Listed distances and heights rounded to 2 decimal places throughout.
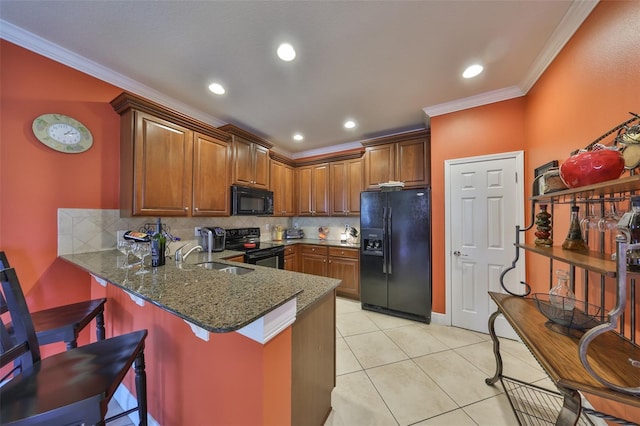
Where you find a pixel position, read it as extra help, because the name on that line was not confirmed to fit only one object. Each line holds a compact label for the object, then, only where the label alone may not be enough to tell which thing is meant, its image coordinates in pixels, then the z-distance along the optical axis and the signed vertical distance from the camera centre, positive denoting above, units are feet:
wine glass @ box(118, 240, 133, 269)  5.00 -0.77
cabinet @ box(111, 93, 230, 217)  6.77 +1.89
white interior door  7.80 -0.59
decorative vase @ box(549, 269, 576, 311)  4.04 -1.55
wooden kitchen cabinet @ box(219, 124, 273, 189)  9.89 +2.83
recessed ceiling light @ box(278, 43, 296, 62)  5.65 +4.42
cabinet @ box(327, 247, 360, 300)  11.31 -2.87
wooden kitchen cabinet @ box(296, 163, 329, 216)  13.32 +1.64
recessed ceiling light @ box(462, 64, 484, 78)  6.53 +4.50
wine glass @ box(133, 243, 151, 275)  5.01 -0.81
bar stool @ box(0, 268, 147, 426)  2.55 -2.25
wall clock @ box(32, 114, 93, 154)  5.78 +2.31
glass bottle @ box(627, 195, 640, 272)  2.77 -0.30
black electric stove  9.61 -1.54
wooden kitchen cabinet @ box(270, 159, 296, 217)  12.71 +1.68
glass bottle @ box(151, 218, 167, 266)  5.17 -0.81
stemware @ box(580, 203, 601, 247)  4.00 -0.31
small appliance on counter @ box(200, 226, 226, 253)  8.95 -1.00
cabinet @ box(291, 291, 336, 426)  3.62 -2.80
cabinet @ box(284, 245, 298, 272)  11.80 -2.38
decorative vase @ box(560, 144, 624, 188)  3.07 +0.73
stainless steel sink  6.30 -1.61
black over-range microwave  9.84 +0.69
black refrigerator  9.15 -1.67
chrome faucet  5.73 -1.12
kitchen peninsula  2.80 -2.09
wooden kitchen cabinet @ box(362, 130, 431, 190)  10.11 +2.76
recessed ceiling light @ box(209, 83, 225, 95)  7.36 +4.43
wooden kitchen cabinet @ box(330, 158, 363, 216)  12.33 +1.68
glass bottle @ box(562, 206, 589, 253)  4.14 -0.44
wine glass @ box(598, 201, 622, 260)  3.46 -0.13
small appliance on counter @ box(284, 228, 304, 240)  14.46 -1.26
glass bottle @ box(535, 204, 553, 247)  4.83 -0.34
